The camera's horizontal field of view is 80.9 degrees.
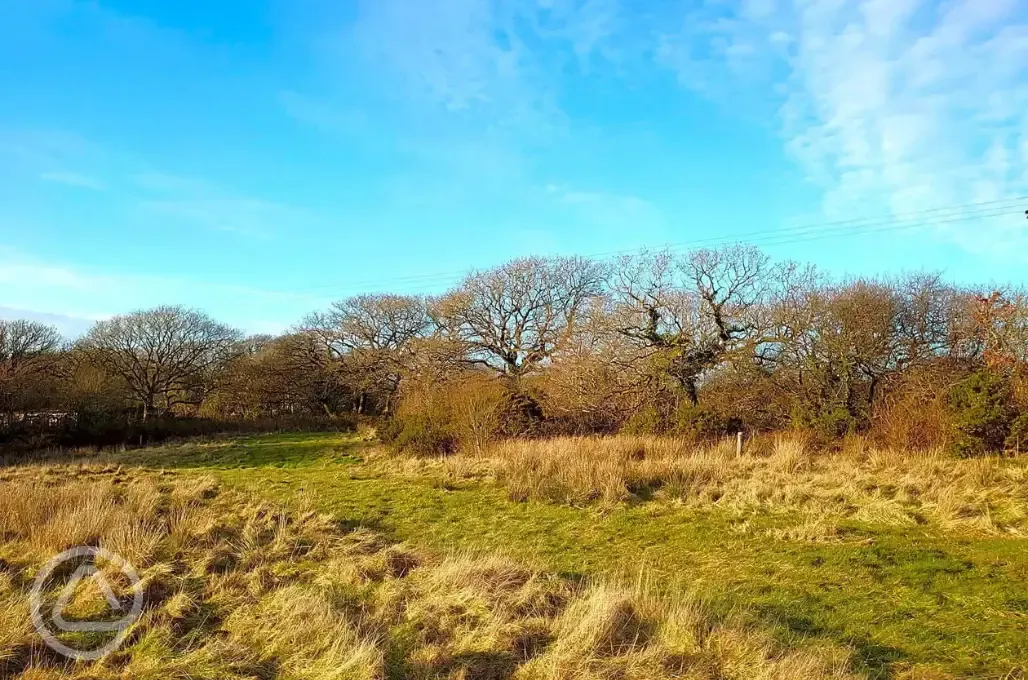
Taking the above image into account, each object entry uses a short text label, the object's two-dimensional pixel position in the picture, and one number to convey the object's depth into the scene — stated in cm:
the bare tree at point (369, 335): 3728
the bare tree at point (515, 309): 3042
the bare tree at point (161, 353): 3675
